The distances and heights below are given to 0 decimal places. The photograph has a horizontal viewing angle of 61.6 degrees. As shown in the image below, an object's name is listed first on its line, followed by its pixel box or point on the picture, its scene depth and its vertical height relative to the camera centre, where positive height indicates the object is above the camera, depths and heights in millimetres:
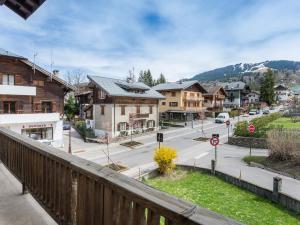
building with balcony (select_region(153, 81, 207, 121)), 51094 +1423
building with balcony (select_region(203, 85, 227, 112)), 64438 +2353
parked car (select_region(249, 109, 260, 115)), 67800 -1255
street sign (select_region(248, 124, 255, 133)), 25828 -2134
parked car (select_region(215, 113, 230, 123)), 51688 -2256
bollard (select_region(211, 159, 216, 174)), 17375 -4110
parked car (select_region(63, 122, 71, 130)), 39966 -3173
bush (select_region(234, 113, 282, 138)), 27644 -2595
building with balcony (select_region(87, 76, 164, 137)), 34406 -66
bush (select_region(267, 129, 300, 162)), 18217 -2789
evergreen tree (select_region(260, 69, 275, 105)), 77881 +6240
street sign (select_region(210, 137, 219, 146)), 18952 -2531
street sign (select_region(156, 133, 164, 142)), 21508 -2609
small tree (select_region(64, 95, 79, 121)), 50859 -365
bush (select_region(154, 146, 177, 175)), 17608 -3660
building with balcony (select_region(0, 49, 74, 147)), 23953 +766
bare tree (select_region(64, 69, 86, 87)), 72438 +7620
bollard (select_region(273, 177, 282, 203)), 13070 -4149
